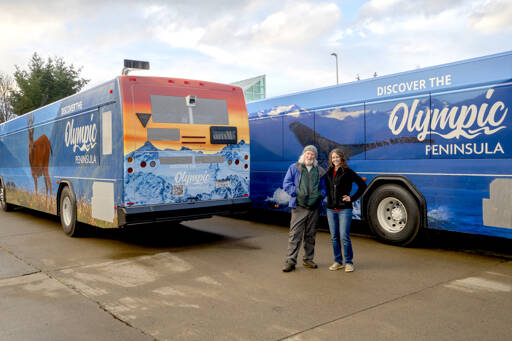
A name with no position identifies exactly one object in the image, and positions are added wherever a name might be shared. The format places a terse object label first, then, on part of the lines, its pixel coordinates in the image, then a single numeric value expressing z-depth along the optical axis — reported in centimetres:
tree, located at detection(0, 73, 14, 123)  5097
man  617
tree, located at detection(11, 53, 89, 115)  3847
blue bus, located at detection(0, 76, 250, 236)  726
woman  603
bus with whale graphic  646
